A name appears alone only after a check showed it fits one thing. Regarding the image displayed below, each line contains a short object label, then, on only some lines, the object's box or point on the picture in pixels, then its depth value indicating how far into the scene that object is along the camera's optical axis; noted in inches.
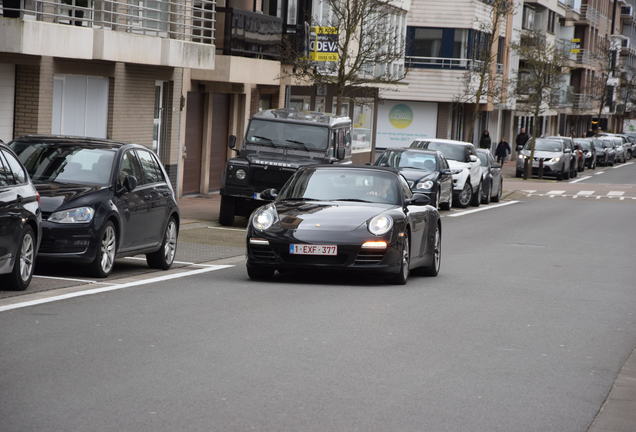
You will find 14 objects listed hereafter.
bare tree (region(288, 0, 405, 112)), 1320.0
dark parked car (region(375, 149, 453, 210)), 1253.7
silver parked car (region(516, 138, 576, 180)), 2336.4
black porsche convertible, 570.6
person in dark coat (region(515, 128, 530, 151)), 2765.7
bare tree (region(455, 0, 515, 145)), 2285.9
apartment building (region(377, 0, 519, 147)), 2659.9
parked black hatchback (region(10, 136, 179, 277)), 565.0
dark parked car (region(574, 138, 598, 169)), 2938.0
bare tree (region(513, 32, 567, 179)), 2561.0
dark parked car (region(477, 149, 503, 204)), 1556.3
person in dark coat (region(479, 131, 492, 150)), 2497.8
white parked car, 1453.0
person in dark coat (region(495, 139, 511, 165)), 2629.2
